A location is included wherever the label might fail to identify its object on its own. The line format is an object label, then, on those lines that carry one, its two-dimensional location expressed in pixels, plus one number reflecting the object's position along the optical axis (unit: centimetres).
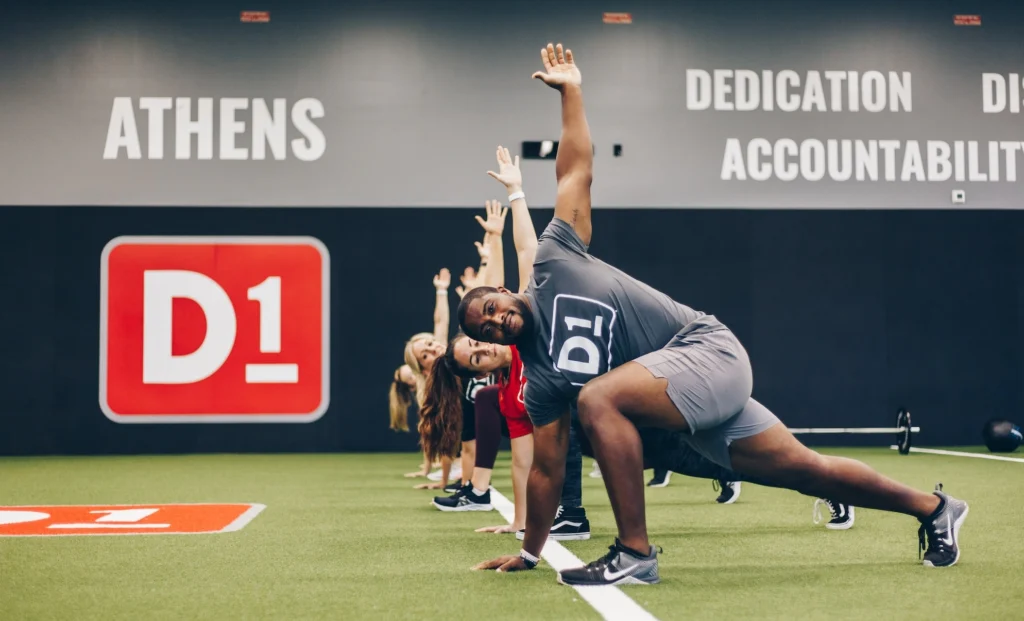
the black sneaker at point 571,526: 474
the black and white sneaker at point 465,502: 600
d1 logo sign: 1162
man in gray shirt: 339
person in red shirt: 442
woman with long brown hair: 549
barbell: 1064
